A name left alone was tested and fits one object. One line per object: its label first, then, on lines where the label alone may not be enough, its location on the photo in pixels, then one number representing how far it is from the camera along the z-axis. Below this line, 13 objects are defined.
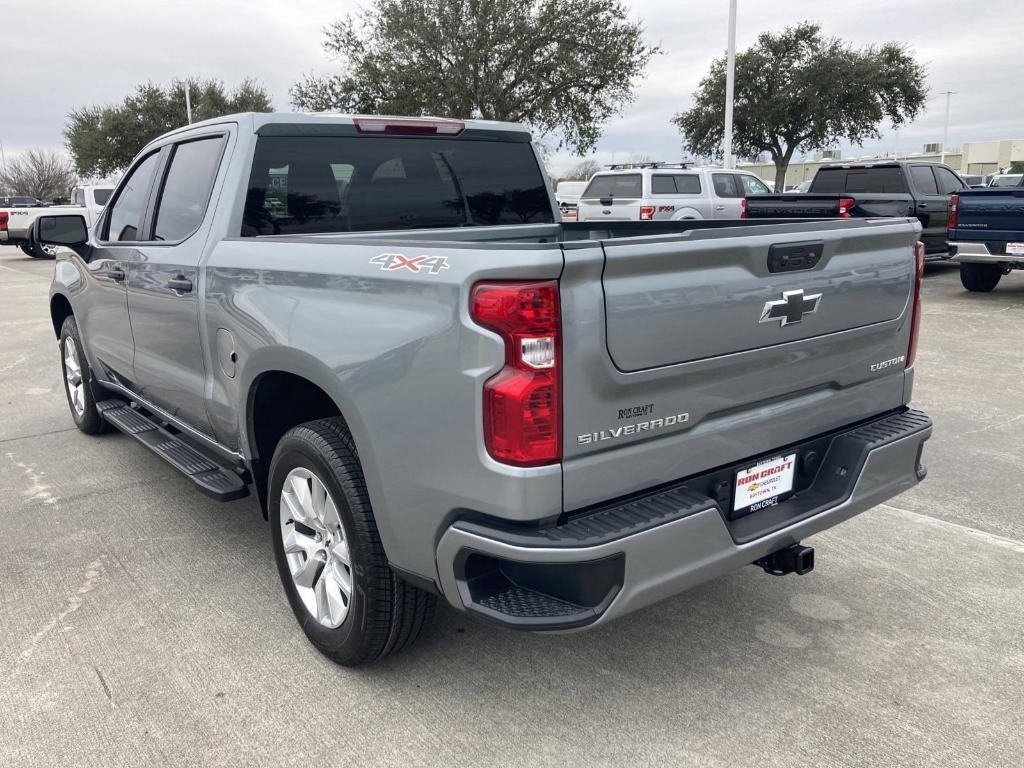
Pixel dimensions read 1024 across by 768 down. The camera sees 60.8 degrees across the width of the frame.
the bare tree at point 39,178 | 68.06
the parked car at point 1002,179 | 22.44
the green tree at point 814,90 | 31.16
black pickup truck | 12.92
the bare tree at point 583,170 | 61.49
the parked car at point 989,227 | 10.67
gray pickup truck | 2.25
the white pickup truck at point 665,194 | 17.31
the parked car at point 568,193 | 33.78
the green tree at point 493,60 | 25.58
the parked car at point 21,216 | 21.22
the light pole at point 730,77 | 21.39
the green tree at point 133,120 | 41.44
